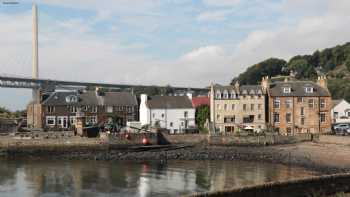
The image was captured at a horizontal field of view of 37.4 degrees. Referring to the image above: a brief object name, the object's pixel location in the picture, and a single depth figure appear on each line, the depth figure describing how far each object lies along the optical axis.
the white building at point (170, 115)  86.50
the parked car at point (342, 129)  73.62
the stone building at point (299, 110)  79.38
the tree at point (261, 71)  175.25
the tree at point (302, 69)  180.25
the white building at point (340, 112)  98.97
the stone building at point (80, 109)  87.69
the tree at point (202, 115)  86.02
